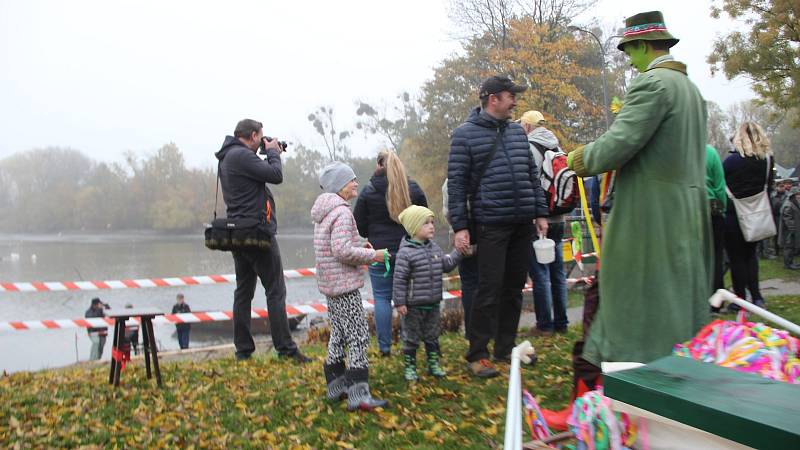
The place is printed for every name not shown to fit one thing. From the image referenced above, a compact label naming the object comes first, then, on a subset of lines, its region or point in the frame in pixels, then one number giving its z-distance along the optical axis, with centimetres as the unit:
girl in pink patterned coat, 467
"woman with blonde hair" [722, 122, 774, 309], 714
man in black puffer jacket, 504
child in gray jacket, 519
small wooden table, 542
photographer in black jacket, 613
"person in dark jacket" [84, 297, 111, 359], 1505
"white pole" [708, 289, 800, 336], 214
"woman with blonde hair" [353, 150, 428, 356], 604
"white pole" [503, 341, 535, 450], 146
